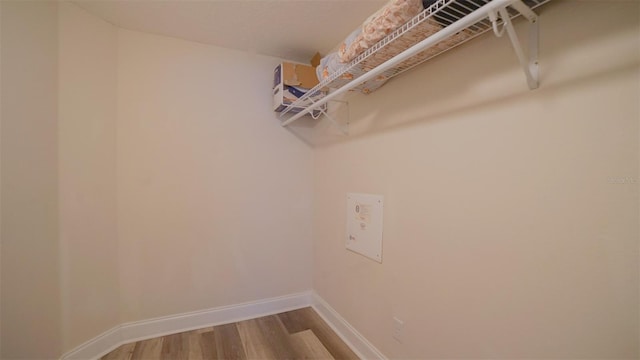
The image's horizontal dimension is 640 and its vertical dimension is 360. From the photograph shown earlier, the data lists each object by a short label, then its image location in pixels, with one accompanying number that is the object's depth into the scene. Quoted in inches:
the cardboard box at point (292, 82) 82.9
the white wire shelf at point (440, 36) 33.2
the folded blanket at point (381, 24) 41.3
